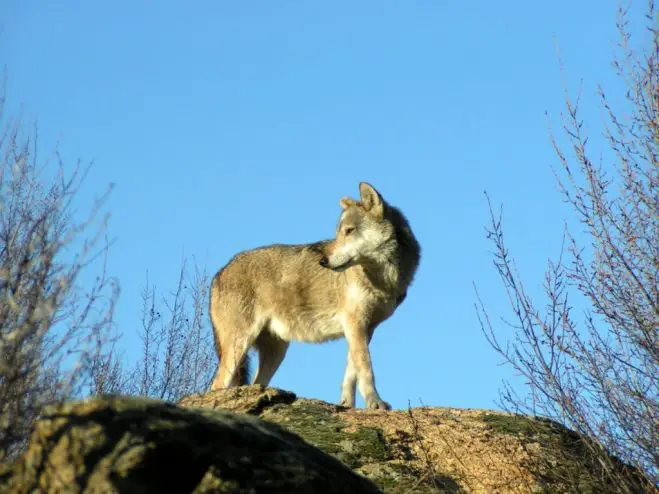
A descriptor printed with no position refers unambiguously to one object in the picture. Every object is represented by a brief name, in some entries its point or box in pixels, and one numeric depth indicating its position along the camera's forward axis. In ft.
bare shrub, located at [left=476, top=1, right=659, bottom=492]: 45.39
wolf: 78.74
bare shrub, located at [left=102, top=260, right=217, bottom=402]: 111.34
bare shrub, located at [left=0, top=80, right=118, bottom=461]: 27.37
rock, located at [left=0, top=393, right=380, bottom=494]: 25.94
